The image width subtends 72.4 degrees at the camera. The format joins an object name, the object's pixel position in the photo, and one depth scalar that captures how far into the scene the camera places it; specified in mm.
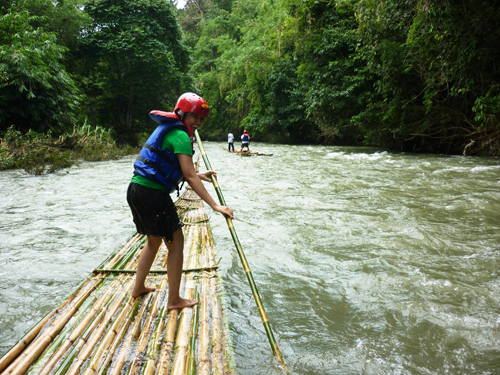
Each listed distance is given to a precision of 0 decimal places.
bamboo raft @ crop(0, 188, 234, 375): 1721
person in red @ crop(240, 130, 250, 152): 16328
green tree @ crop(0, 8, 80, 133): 10961
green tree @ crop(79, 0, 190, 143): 17766
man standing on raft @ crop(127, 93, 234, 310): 2139
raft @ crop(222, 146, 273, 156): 15630
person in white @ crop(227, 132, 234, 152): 18734
